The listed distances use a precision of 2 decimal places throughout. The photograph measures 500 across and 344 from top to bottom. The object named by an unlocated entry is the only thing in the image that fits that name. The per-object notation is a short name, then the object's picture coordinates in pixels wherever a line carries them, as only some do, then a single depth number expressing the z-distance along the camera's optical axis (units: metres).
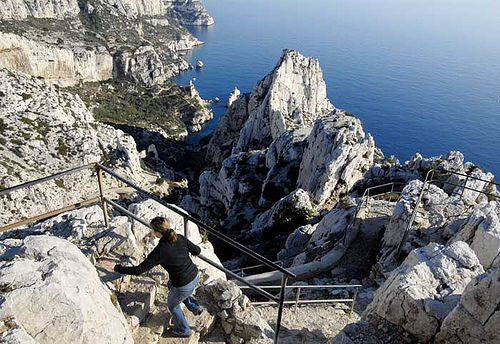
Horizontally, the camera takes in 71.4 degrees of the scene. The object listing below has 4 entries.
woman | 5.03
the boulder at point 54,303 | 3.95
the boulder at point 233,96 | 122.50
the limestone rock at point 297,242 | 17.94
